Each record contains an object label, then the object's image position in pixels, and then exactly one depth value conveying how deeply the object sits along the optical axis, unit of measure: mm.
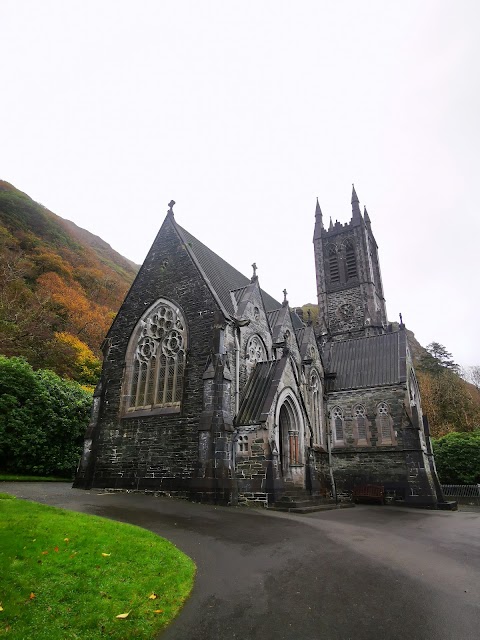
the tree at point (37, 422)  21141
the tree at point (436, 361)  68688
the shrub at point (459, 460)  30141
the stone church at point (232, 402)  17031
